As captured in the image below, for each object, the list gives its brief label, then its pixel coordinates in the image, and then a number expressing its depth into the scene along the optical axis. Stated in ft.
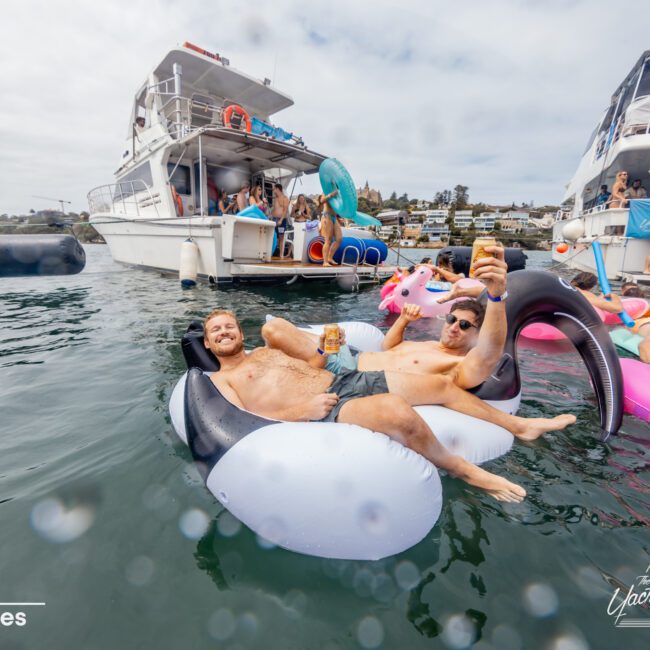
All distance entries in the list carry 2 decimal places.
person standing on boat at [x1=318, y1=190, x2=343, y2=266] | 29.76
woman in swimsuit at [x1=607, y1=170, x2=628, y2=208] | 40.42
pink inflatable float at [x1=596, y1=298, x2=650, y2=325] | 17.46
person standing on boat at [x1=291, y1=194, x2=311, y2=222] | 36.63
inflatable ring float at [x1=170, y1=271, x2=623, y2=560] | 5.06
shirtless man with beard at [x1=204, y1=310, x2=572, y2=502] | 6.13
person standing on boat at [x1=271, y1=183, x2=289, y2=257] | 34.32
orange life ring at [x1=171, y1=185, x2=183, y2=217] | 30.91
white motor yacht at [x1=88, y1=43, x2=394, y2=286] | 27.58
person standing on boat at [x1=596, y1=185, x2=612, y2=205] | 46.87
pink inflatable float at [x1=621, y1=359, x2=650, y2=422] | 8.98
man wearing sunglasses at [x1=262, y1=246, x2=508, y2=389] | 7.11
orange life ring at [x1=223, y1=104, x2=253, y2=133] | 29.43
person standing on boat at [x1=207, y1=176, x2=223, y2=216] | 35.78
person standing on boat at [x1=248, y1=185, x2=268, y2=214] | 33.12
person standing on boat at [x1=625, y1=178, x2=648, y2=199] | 43.27
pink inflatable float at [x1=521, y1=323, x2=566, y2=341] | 16.10
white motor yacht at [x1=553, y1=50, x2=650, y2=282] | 36.29
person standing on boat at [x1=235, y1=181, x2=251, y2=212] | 32.94
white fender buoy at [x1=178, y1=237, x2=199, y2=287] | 26.58
